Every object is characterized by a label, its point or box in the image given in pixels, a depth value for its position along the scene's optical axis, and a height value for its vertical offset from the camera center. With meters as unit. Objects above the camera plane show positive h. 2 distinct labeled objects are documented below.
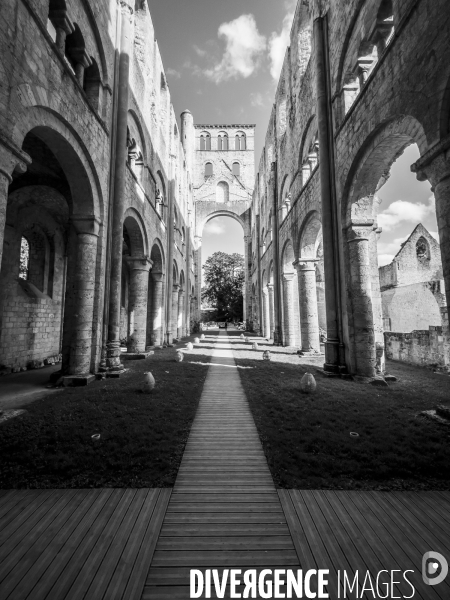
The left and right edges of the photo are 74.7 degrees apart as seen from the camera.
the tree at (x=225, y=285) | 47.81 +6.88
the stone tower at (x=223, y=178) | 39.84 +21.42
